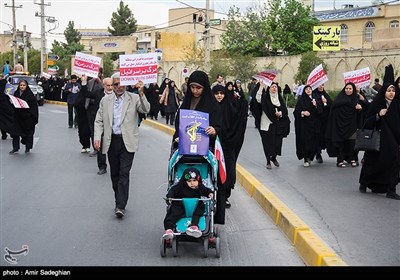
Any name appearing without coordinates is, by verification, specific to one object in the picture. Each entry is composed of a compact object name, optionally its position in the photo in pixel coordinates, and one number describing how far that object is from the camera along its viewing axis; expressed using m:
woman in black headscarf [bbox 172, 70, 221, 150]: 6.70
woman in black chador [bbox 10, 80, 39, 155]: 14.90
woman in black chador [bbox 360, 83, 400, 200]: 9.35
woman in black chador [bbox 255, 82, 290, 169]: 12.84
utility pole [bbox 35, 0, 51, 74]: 51.38
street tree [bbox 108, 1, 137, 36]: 109.38
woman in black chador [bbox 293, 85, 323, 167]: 13.26
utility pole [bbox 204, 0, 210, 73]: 35.42
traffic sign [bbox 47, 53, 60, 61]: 53.99
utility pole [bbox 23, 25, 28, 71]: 61.60
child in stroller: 6.35
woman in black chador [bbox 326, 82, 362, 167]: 13.09
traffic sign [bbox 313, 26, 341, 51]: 47.12
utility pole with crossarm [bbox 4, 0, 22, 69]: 60.07
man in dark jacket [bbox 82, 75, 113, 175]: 12.05
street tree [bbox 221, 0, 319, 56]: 56.06
